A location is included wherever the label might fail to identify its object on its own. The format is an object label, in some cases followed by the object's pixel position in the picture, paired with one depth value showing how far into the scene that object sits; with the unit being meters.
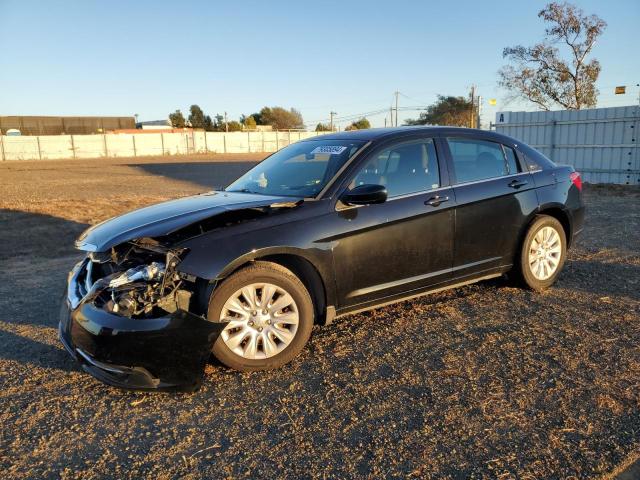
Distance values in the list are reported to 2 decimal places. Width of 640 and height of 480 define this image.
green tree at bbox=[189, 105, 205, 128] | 97.06
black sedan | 3.17
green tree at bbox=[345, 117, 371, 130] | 79.46
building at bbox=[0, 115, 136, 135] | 71.25
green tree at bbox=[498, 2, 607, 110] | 25.89
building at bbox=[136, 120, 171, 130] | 92.56
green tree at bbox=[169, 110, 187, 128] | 98.38
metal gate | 14.59
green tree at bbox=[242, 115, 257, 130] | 86.76
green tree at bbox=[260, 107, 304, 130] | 94.50
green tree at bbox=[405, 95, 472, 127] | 48.66
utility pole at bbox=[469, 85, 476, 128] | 43.10
